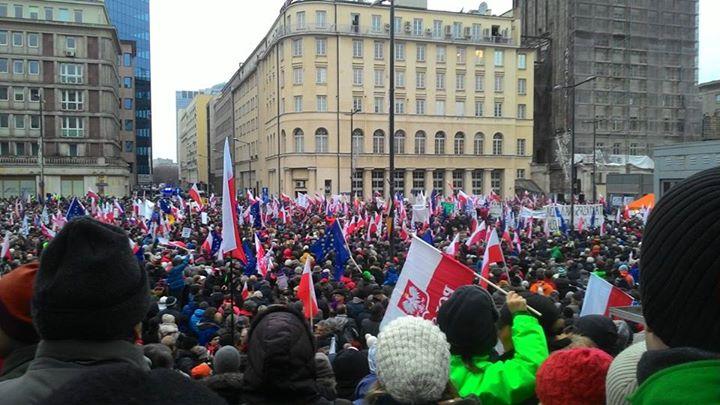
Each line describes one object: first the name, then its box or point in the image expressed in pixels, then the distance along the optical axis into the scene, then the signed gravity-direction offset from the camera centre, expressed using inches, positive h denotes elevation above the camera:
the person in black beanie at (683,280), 50.4 -8.3
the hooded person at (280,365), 102.4 -31.0
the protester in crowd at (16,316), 95.7 -21.0
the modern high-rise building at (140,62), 4537.4 +1036.9
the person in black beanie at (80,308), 69.7 -14.5
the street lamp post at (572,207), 851.4 -34.7
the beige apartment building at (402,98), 2346.2 +351.0
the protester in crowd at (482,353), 119.6 -34.9
